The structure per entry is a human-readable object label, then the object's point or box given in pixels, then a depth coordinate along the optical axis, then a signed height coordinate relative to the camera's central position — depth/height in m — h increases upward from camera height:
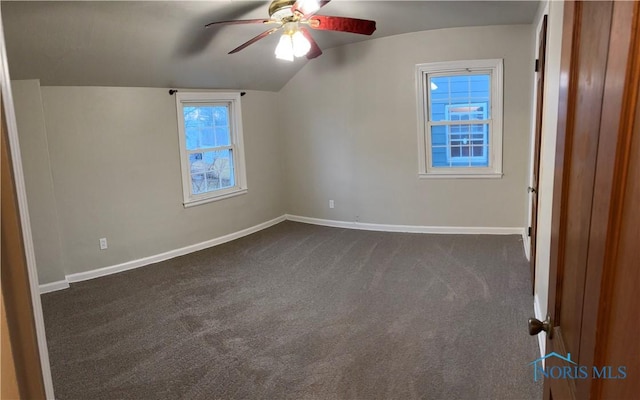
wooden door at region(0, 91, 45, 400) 0.78 -0.29
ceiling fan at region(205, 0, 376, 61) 3.20 +0.84
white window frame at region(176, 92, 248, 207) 5.14 -0.12
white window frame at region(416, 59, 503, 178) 5.08 +0.19
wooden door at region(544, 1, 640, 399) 0.62 -0.12
